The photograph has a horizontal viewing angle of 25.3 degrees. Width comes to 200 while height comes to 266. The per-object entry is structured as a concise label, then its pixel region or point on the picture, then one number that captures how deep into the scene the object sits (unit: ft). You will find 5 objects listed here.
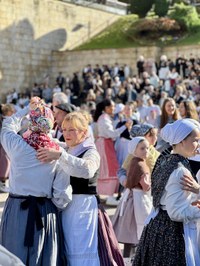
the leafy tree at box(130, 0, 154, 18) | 84.45
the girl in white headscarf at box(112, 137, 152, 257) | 14.73
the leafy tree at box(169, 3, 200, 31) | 74.75
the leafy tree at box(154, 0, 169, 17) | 81.57
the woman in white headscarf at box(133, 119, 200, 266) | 9.97
